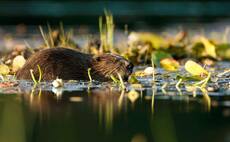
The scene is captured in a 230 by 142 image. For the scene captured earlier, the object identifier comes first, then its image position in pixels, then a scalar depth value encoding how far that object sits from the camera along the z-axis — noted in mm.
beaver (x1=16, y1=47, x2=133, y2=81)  14508
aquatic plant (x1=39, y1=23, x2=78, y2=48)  19616
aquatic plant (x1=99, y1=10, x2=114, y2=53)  17969
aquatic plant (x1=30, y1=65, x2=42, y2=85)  13383
